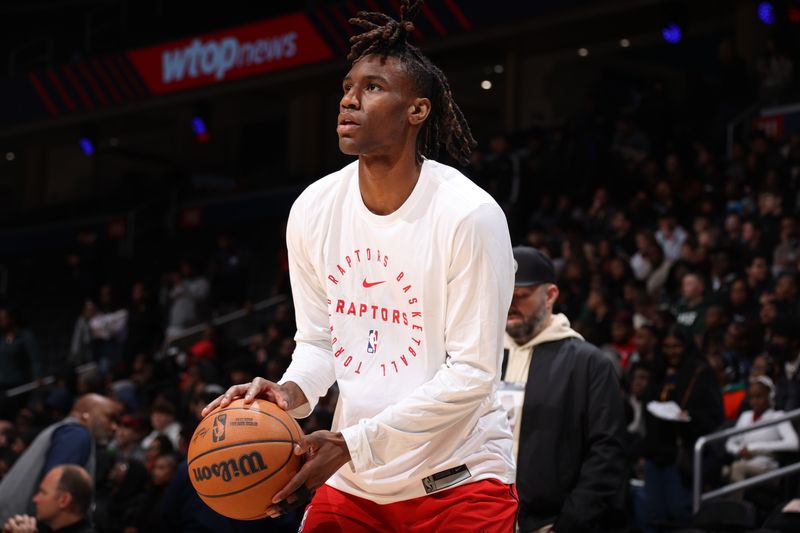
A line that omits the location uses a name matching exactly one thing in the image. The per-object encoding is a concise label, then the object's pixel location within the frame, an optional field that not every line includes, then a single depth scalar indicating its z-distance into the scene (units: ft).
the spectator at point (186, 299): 52.49
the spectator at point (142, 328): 49.37
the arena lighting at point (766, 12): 50.14
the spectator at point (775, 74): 46.21
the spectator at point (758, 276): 32.24
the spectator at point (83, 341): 52.75
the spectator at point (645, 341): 29.17
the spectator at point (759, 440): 24.91
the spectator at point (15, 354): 47.60
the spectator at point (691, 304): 32.53
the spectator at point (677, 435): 25.29
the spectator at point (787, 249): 32.71
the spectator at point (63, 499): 18.49
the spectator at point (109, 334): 50.83
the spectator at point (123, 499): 27.78
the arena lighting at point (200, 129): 68.18
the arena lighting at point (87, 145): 73.97
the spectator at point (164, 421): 33.63
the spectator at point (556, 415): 14.61
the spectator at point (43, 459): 19.99
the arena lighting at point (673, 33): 49.21
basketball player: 9.71
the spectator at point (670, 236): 37.66
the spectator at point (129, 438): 32.86
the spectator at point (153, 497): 26.04
